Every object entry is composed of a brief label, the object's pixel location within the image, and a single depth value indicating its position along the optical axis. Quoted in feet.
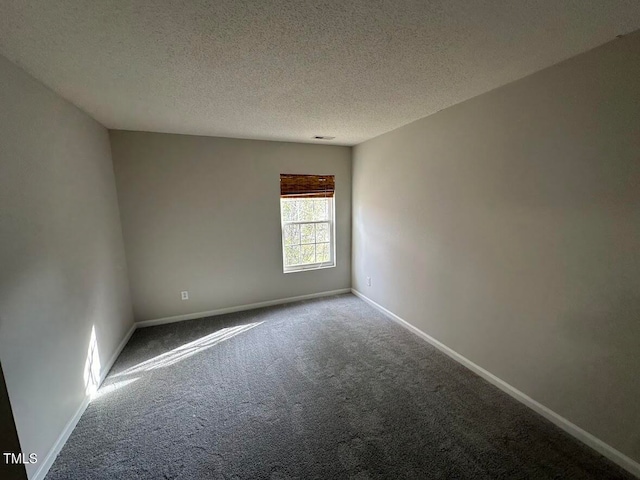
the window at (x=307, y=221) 12.78
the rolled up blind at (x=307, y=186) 12.49
